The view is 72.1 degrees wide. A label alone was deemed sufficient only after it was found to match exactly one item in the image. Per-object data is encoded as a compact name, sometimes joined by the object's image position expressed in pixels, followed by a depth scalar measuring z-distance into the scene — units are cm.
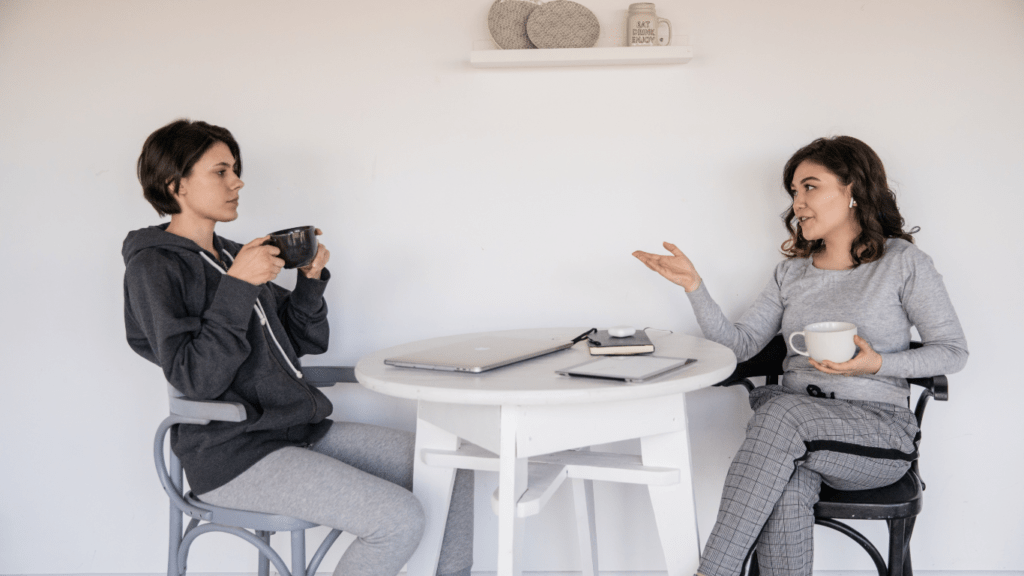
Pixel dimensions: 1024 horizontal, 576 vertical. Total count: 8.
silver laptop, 128
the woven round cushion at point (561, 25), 191
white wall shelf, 190
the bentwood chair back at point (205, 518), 141
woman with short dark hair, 139
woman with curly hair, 135
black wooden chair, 135
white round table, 117
